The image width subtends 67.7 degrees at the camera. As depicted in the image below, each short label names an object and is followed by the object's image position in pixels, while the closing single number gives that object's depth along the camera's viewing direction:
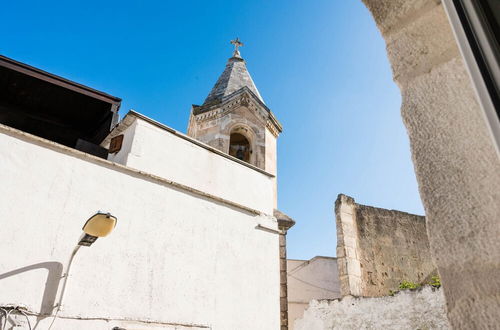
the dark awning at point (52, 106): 7.11
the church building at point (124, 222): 4.24
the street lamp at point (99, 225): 3.94
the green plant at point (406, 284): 9.97
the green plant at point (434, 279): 10.54
